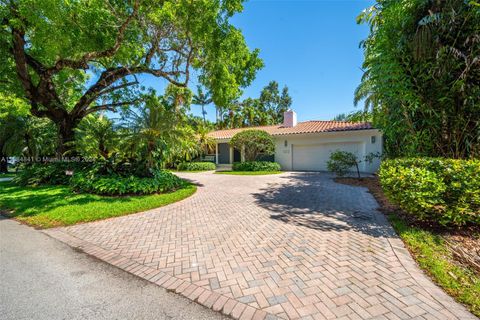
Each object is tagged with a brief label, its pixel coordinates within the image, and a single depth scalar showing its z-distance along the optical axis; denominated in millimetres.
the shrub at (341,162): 11711
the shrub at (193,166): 19847
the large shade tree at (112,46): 6969
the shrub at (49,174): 11000
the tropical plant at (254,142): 16562
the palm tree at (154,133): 9297
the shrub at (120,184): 8195
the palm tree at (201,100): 32247
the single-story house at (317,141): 14805
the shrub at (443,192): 4188
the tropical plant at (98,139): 9781
